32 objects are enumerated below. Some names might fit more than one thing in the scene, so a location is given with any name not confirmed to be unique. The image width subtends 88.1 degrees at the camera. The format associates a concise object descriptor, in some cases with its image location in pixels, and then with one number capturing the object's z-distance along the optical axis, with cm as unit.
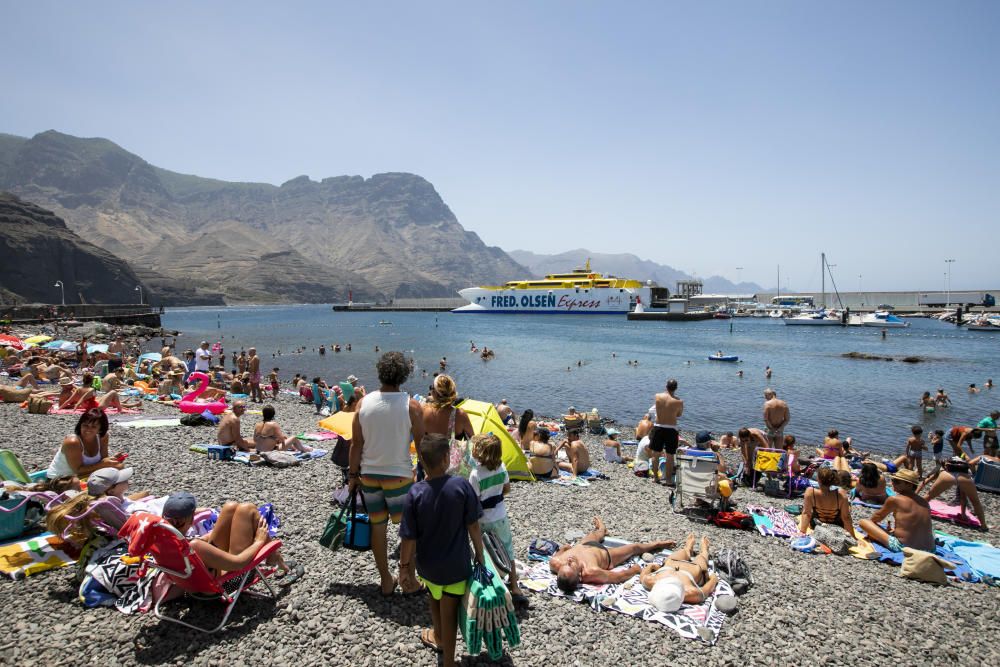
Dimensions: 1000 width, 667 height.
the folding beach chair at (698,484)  766
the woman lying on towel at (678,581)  460
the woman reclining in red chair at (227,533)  388
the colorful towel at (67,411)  1183
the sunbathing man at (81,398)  1192
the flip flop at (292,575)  462
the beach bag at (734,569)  510
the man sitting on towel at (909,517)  634
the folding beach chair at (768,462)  959
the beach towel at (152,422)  1087
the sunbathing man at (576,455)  996
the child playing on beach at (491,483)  399
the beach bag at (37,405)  1152
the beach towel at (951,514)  834
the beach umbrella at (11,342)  2269
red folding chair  367
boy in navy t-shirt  320
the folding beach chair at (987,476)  1045
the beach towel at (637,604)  437
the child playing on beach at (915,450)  1144
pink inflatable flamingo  1215
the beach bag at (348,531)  448
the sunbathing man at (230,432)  895
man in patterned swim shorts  409
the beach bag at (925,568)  574
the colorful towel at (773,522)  698
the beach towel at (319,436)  1126
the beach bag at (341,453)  673
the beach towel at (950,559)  589
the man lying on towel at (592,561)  487
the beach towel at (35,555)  450
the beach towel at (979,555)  602
